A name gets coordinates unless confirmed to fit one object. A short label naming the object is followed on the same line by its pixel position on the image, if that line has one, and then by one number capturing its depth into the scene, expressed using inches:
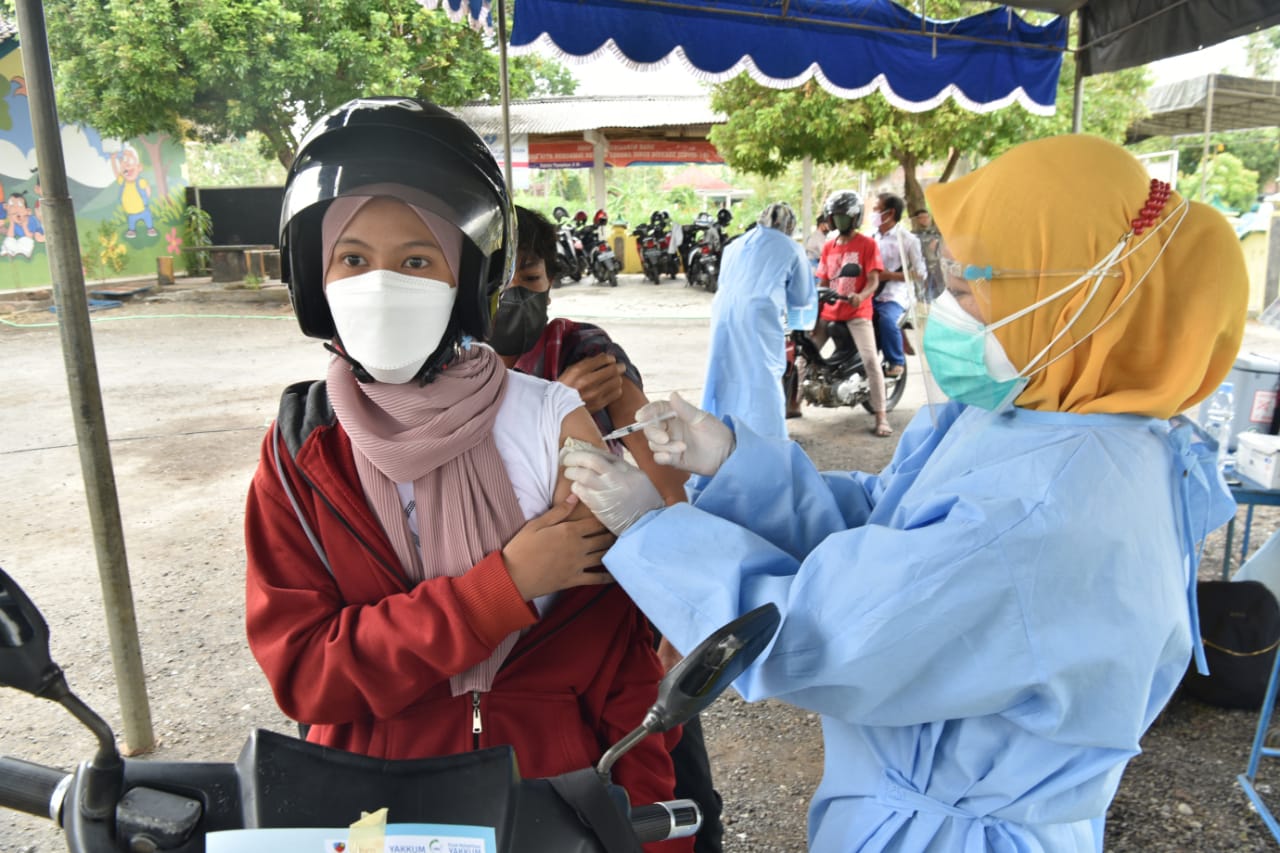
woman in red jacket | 44.8
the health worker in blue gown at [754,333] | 199.3
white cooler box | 118.5
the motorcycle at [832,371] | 278.7
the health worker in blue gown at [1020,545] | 41.5
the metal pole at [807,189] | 604.0
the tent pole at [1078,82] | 190.9
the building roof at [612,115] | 703.7
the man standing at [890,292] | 288.5
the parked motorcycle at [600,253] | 732.7
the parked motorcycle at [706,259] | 687.7
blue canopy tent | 171.6
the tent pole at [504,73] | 145.5
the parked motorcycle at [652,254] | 757.3
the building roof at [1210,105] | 449.4
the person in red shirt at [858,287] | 269.0
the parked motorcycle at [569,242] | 661.6
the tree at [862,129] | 400.8
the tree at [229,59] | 527.5
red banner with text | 864.3
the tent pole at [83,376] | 91.6
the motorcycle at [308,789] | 29.9
